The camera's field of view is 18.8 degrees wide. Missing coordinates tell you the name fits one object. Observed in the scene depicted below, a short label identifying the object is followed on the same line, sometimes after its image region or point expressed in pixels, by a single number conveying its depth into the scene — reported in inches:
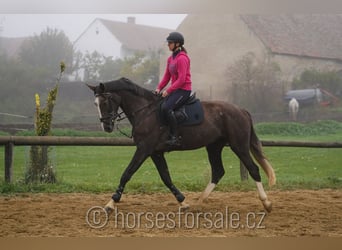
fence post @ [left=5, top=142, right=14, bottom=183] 436.7
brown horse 356.0
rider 360.9
